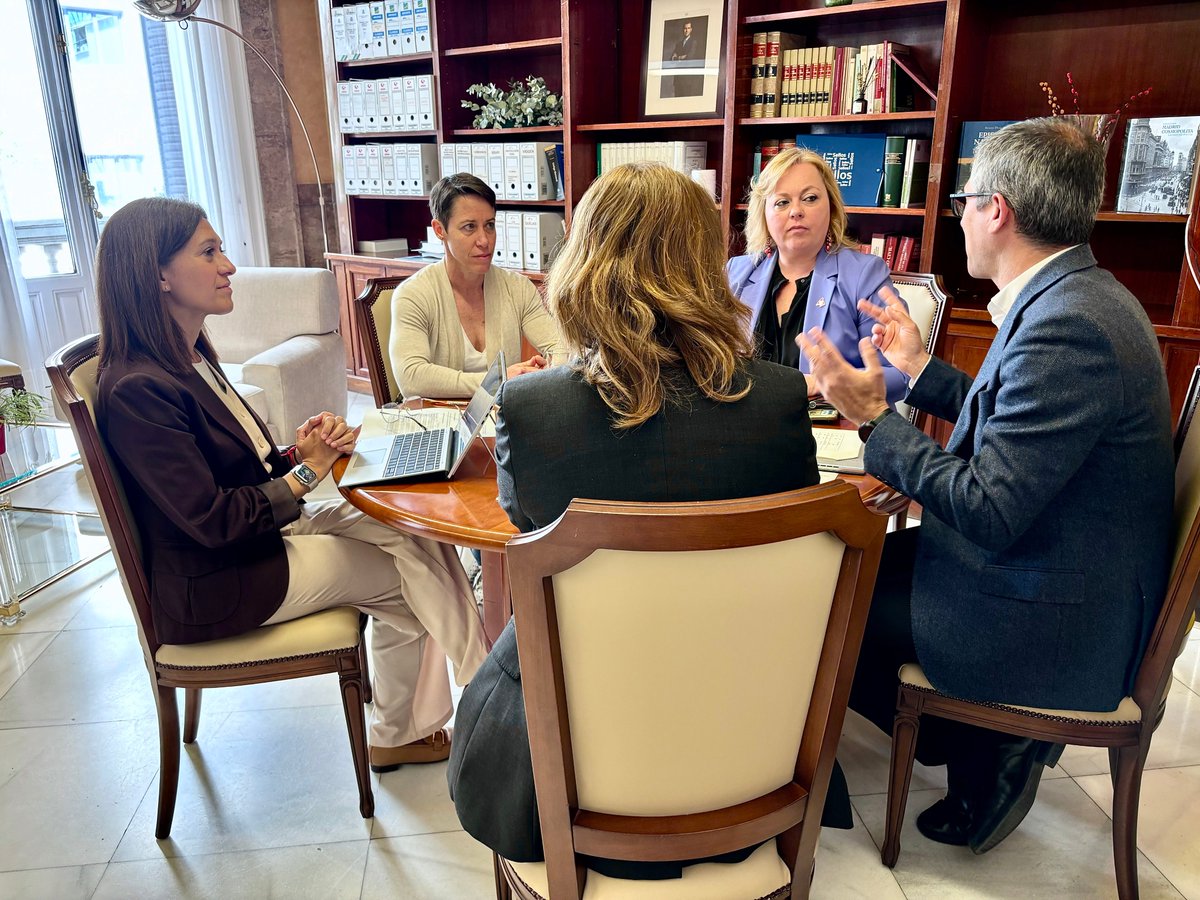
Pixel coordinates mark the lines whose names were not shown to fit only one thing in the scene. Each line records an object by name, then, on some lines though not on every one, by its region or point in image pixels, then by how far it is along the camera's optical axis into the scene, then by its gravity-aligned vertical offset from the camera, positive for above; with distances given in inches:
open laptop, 68.6 -23.5
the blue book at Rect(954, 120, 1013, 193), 123.7 +1.6
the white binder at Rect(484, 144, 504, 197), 171.9 -1.8
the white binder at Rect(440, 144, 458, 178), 177.0 -0.4
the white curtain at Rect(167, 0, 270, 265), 195.0 +6.6
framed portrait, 151.5 +16.6
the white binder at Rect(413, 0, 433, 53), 172.4 +25.1
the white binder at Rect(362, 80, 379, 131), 185.0 +10.6
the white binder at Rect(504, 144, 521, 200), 169.3 -2.5
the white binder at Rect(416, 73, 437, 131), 176.9 +10.7
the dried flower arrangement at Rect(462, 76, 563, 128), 167.9 +9.6
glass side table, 112.7 -52.4
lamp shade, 155.5 +25.5
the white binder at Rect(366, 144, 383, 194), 189.2 -2.7
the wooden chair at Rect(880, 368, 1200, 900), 55.0 -36.2
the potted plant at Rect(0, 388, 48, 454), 111.6 -30.5
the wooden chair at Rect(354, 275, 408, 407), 102.3 -19.6
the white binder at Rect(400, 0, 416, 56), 174.9 +24.6
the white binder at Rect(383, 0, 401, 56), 176.7 +26.1
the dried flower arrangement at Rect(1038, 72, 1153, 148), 116.0 +4.5
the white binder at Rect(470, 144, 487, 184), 174.1 -0.3
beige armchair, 152.9 -28.2
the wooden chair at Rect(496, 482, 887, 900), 34.4 -21.9
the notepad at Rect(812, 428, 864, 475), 68.4 -23.1
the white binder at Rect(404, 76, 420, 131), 179.2 +10.2
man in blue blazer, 50.9 -18.0
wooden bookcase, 119.9 +10.2
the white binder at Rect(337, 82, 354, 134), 189.0 +9.9
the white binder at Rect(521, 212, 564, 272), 170.1 -15.0
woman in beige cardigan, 97.3 -17.1
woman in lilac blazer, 98.7 -12.4
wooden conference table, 59.2 -24.3
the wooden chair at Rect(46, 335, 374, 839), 59.4 -35.2
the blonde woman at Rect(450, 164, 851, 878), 41.4 -11.3
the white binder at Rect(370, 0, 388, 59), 179.0 +24.6
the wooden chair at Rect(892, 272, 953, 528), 99.4 -16.6
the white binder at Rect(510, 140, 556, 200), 166.2 -2.9
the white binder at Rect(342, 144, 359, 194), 193.9 -2.9
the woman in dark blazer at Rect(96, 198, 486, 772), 60.6 -24.2
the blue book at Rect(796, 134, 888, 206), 135.0 -1.1
